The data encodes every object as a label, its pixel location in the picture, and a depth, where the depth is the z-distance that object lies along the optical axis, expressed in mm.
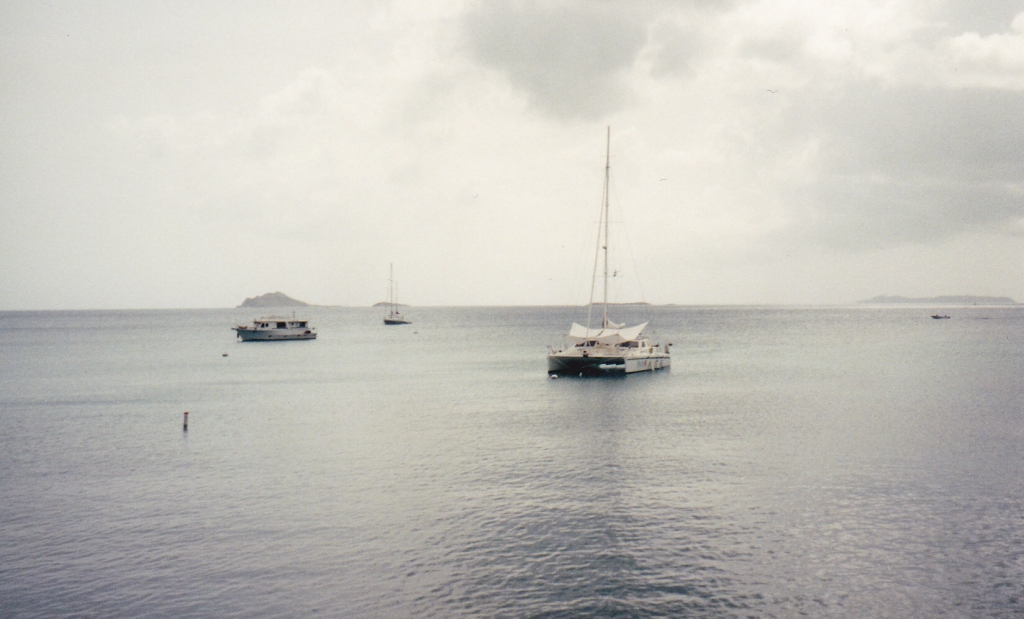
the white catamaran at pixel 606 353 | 79188
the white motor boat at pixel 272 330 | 149625
